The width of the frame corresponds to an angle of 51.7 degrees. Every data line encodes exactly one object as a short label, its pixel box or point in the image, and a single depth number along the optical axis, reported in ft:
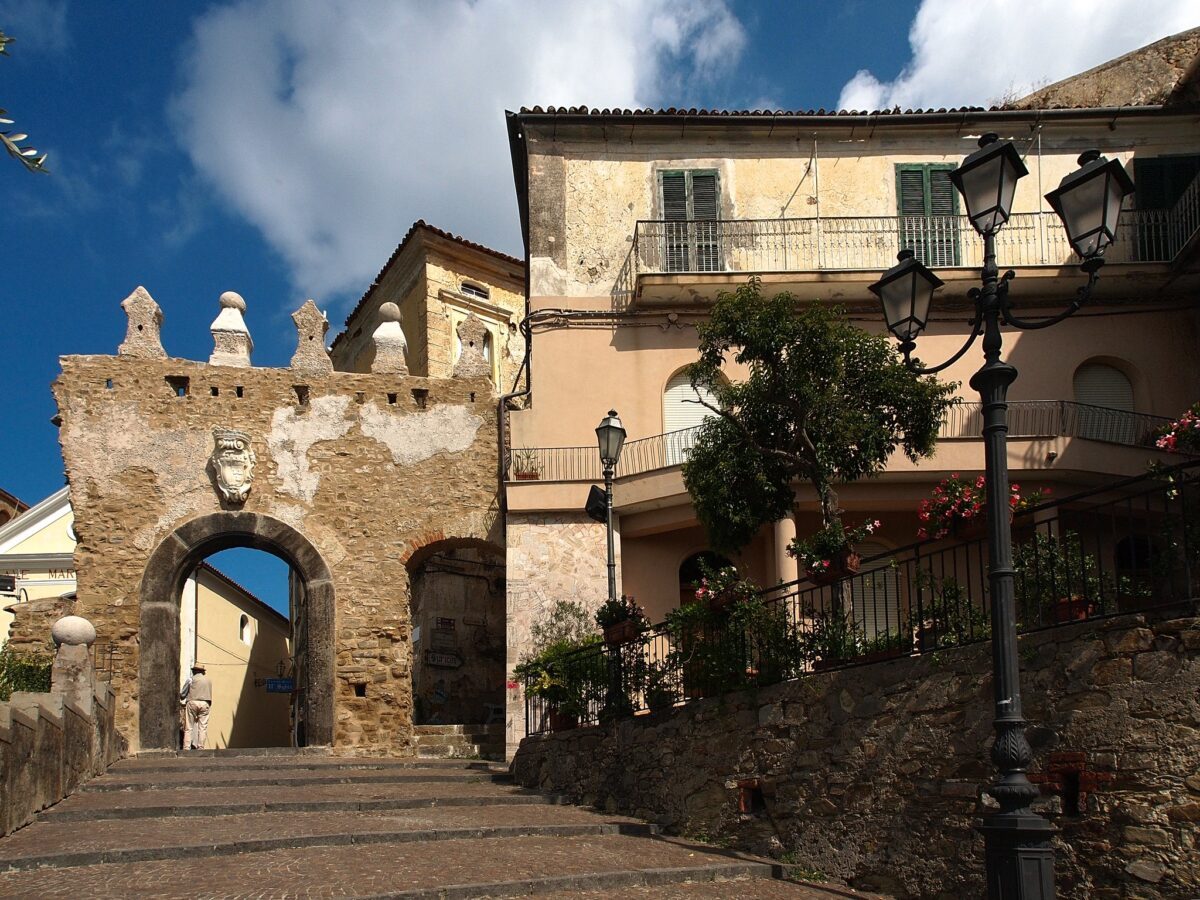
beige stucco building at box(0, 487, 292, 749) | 112.27
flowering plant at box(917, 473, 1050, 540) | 36.04
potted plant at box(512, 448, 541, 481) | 66.59
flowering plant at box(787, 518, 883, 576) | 37.06
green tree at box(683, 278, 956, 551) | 45.44
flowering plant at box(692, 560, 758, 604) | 39.06
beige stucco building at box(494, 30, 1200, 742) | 65.00
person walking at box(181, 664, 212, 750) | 80.38
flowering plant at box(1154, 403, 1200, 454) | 32.60
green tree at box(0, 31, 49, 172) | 14.60
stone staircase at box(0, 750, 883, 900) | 29.66
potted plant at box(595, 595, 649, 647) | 44.85
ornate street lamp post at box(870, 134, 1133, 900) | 22.17
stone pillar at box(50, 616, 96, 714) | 48.57
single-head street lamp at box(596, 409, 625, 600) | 47.57
